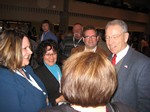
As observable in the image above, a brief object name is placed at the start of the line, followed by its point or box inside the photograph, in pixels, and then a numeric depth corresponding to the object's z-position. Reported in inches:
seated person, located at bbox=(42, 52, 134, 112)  45.5
